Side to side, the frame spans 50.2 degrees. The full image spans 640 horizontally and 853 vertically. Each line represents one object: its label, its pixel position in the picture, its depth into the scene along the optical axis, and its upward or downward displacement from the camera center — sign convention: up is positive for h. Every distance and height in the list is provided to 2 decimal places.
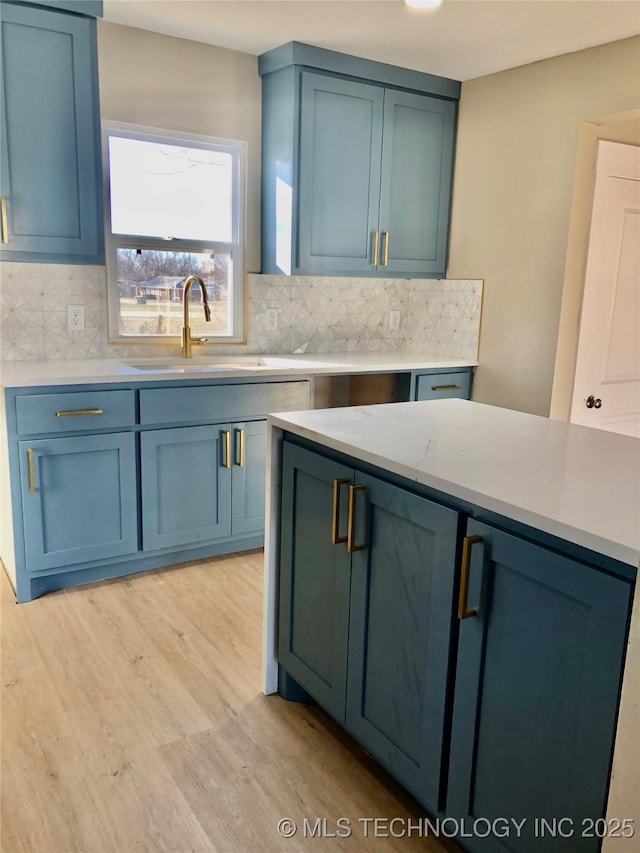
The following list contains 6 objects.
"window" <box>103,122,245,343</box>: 3.30 +0.22
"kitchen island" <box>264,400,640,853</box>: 1.16 -0.66
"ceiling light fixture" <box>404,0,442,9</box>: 2.70 +1.08
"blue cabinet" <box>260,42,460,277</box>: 3.40 +0.60
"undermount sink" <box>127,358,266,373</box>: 3.39 -0.45
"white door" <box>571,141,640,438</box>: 3.28 -0.08
